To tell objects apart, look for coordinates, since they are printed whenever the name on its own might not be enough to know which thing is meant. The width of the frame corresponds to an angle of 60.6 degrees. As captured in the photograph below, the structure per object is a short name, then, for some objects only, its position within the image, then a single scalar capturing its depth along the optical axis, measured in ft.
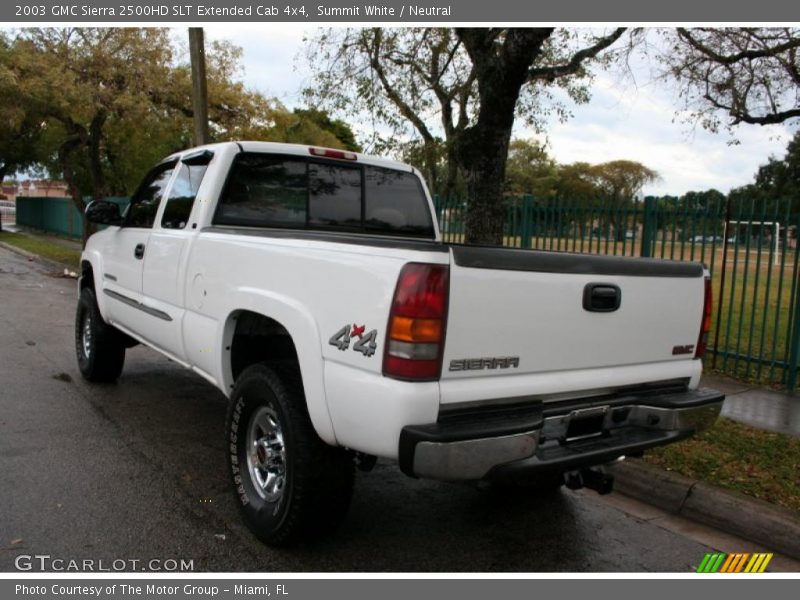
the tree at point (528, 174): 276.21
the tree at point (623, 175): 309.63
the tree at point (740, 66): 30.99
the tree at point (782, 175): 163.12
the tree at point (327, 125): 45.22
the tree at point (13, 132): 50.37
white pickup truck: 8.75
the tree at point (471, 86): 21.20
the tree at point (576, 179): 302.04
